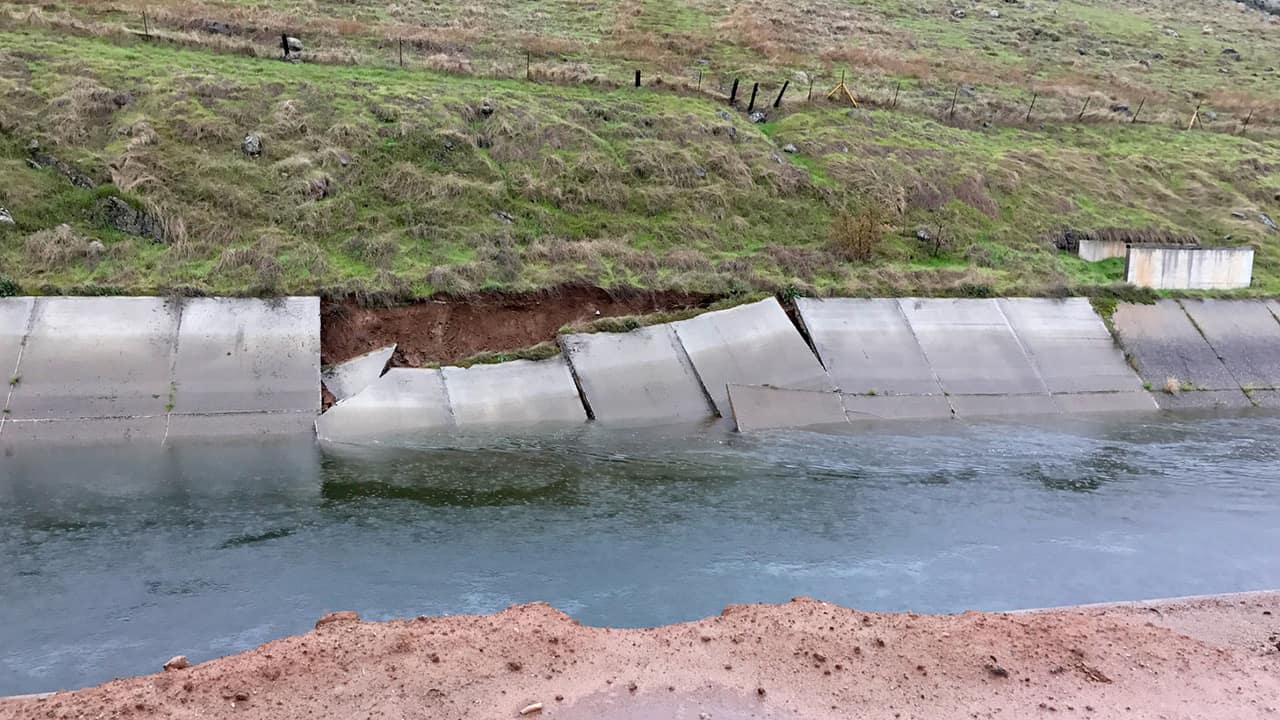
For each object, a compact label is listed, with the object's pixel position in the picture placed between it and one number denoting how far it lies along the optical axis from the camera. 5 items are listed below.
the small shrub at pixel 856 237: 21.33
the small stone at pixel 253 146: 20.95
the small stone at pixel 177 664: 7.55
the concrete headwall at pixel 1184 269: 22.12
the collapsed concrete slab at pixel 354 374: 15.84
